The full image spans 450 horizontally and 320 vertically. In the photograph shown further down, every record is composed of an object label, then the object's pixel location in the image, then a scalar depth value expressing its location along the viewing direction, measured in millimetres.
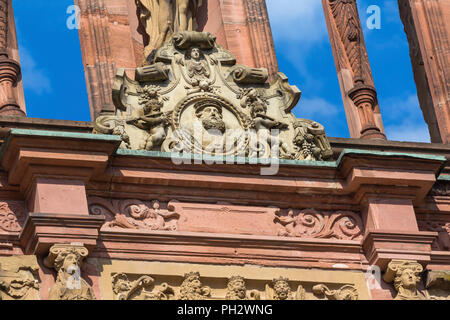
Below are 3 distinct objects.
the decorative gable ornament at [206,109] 16844
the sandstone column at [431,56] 19156
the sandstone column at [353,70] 18609
